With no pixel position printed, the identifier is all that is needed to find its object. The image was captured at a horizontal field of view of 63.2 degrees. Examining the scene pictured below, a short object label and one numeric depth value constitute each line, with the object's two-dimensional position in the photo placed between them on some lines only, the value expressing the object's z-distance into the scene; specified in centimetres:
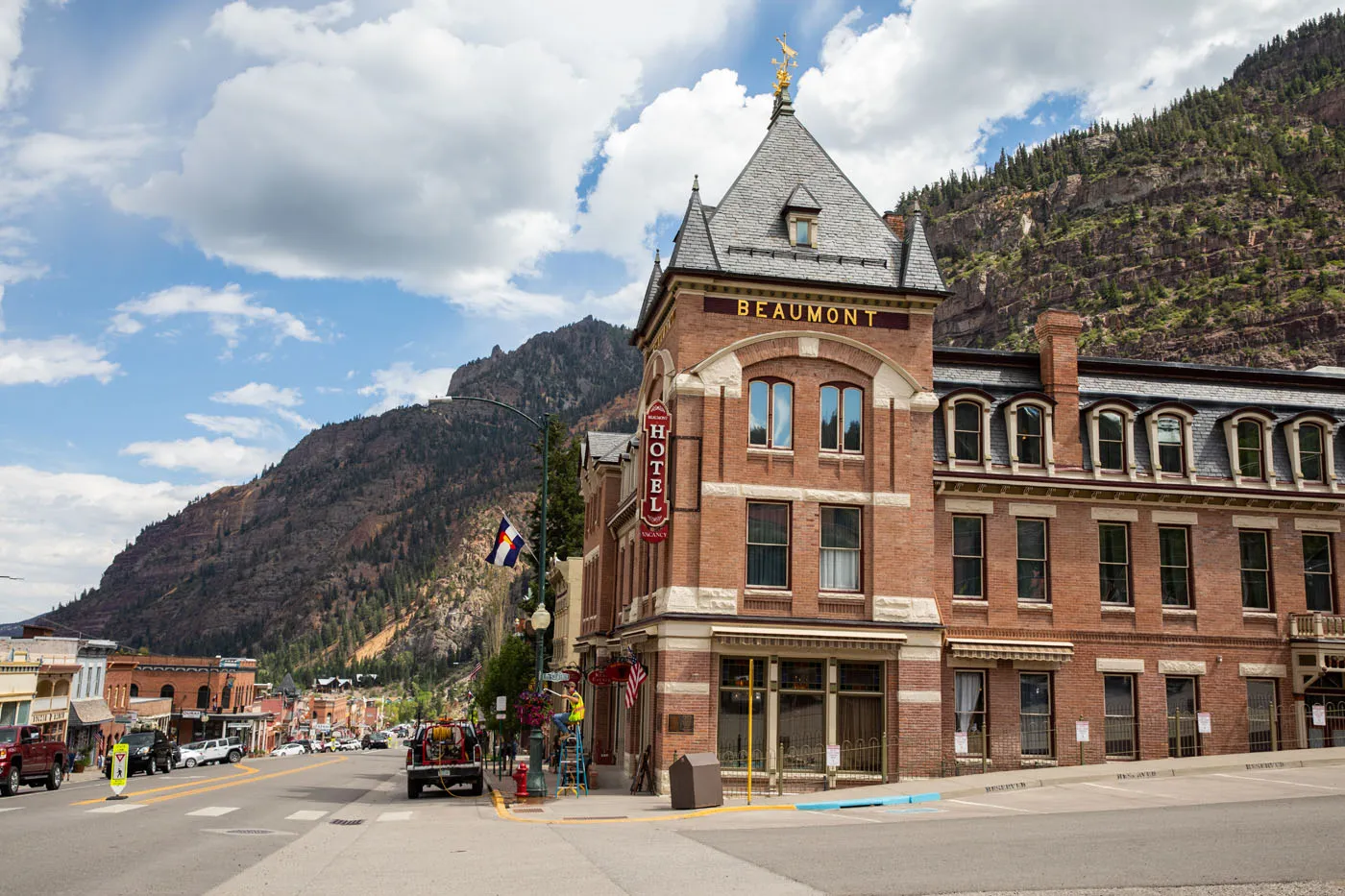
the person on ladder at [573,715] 2677
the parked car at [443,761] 3039
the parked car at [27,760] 3106
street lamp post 2641
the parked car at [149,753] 4769
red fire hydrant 2598
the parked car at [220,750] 6291
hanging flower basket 2709
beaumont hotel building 2817
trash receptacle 2266
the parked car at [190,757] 5988
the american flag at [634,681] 2898
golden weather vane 3378
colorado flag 3316
